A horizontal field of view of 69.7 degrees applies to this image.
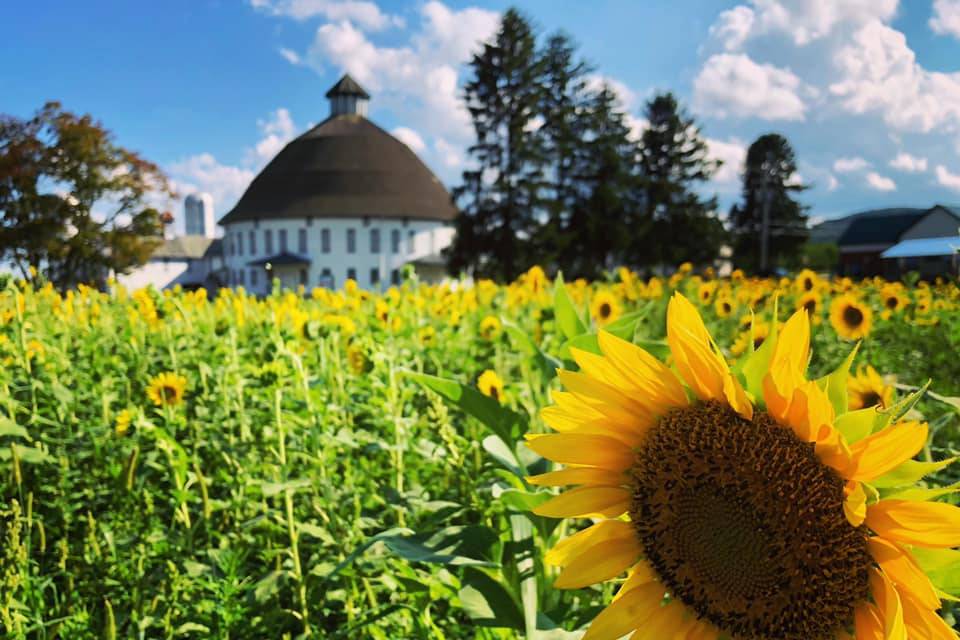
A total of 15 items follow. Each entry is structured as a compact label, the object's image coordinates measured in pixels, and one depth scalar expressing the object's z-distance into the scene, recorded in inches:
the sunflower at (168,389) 91.9
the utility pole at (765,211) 1611.7
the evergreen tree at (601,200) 1310.3
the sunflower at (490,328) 118.1
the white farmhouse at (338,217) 1820.9
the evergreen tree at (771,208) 1743.4
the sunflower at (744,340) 110.7
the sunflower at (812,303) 150.2
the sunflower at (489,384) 73.2
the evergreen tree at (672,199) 1491.1
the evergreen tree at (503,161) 1178.6
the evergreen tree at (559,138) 1192.8
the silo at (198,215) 2682.1
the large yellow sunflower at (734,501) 25.5
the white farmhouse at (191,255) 2325.3
